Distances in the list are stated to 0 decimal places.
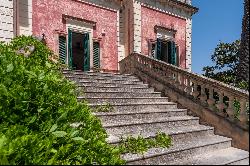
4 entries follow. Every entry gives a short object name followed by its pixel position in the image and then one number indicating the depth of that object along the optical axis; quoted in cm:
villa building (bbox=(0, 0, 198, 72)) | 788
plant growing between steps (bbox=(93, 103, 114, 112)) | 452
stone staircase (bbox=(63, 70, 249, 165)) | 352
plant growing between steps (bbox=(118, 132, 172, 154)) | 340
